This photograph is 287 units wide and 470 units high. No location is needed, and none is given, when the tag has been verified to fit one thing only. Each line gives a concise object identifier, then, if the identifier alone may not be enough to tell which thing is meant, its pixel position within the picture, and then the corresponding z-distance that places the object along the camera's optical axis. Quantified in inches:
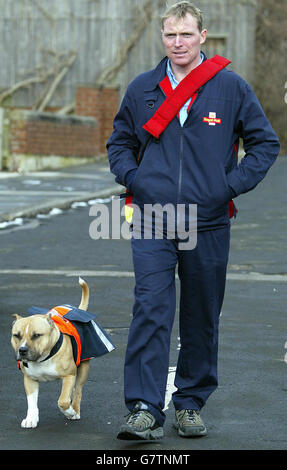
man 404.9
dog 406.9
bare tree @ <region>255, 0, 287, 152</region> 2505.6
